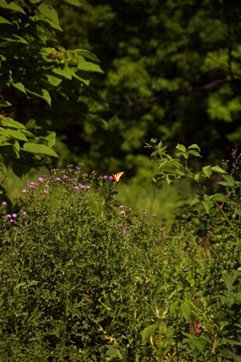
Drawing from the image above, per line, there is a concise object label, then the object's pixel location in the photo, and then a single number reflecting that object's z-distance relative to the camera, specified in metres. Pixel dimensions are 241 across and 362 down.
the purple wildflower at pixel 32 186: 9.25
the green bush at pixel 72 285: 7.84
